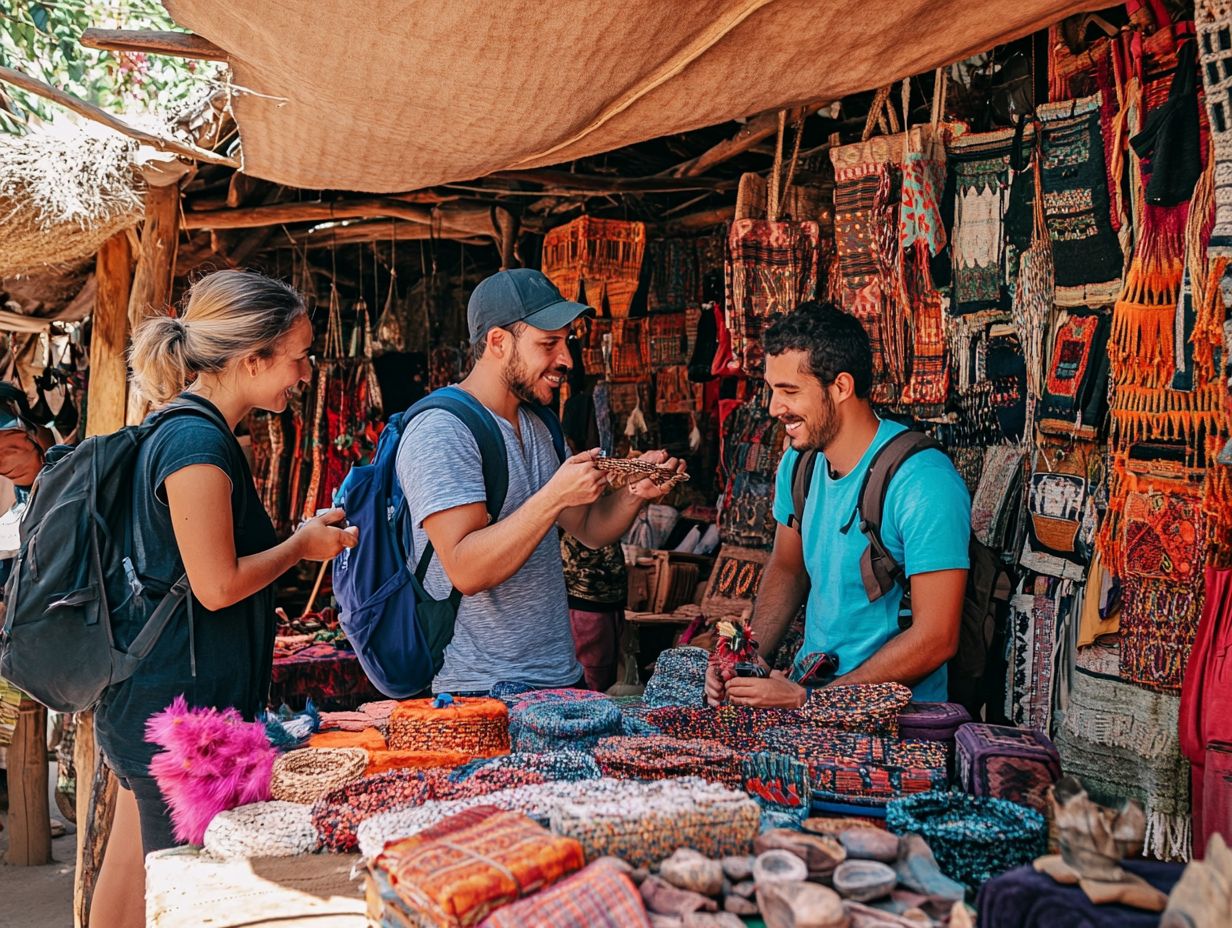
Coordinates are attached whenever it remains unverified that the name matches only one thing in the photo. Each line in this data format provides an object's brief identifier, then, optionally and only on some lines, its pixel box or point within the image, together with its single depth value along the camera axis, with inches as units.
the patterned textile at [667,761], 83.7
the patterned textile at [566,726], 94.1
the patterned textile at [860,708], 90.3
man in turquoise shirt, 116.6
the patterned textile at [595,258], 236.5
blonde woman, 103.5
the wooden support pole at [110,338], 236.2
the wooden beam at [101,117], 133.2
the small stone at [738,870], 65.2
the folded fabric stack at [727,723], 94.3
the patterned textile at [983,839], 69.2
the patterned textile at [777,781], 84.1
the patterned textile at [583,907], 58.7
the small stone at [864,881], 62.3
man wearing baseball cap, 110.2
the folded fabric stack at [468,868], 60.1
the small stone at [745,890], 63.6
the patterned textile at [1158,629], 121.3
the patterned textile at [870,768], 84.8
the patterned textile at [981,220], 158.6
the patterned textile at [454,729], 97.5
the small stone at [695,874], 63.5
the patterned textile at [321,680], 216.5
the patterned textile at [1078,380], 140.6
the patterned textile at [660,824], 66.6
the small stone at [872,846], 67.0
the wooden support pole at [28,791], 235.8
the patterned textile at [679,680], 112.7
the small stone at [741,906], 62.3
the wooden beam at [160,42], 124.3
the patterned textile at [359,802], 83.1
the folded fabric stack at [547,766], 85.4
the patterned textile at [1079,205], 137.8
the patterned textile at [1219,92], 101.7
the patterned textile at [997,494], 157.2
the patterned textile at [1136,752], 123.7
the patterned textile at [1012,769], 79.9
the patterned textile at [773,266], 195.8
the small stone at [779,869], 62.3
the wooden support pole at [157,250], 229.1
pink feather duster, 87.9
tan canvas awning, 111.0
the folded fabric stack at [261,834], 81.9
